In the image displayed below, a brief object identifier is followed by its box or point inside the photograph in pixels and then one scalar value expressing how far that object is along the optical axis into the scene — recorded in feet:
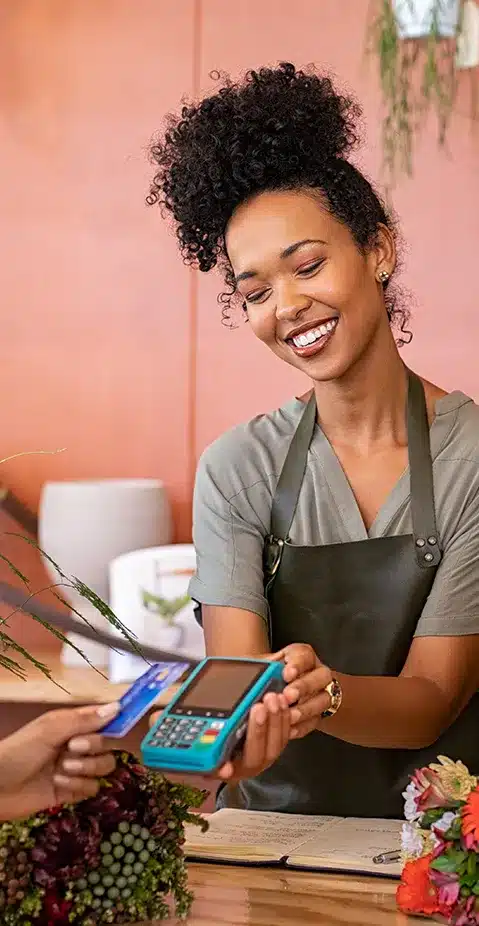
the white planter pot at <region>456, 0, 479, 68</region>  10.73
